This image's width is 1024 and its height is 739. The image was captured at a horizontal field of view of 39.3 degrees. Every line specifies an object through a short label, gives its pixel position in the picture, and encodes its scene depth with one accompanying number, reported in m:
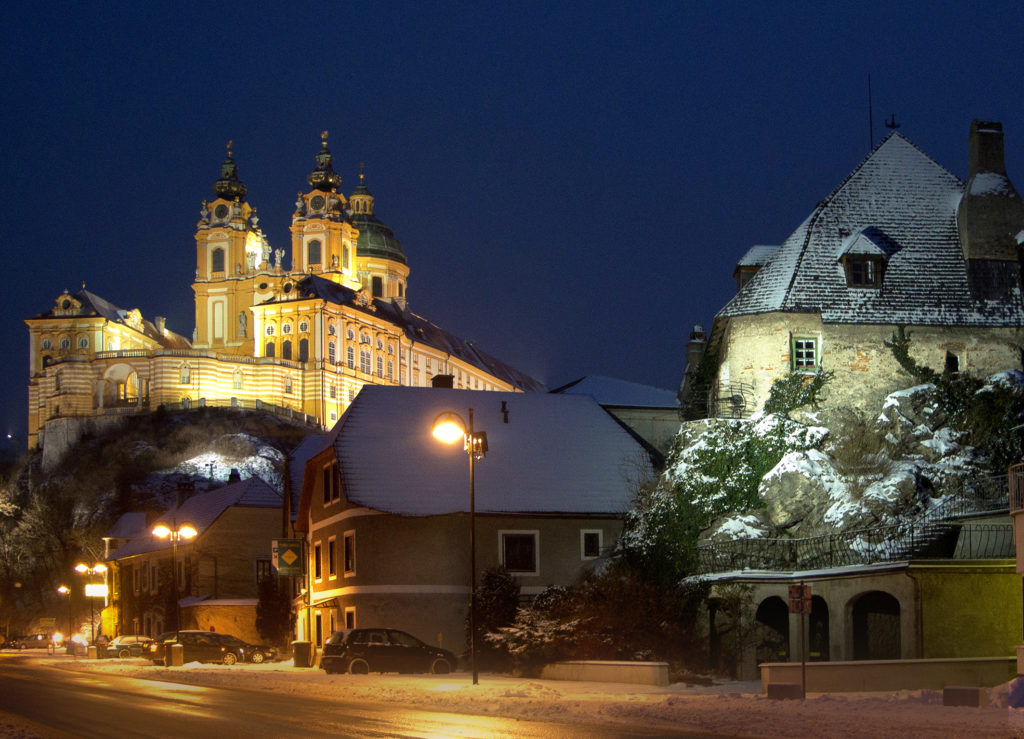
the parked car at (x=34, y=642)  82.62
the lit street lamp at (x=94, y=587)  61.46
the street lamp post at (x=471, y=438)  30.20
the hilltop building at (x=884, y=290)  43.53
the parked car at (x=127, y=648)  54.47
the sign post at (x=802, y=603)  24.12
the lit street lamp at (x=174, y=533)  49.38
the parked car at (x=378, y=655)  36.28
